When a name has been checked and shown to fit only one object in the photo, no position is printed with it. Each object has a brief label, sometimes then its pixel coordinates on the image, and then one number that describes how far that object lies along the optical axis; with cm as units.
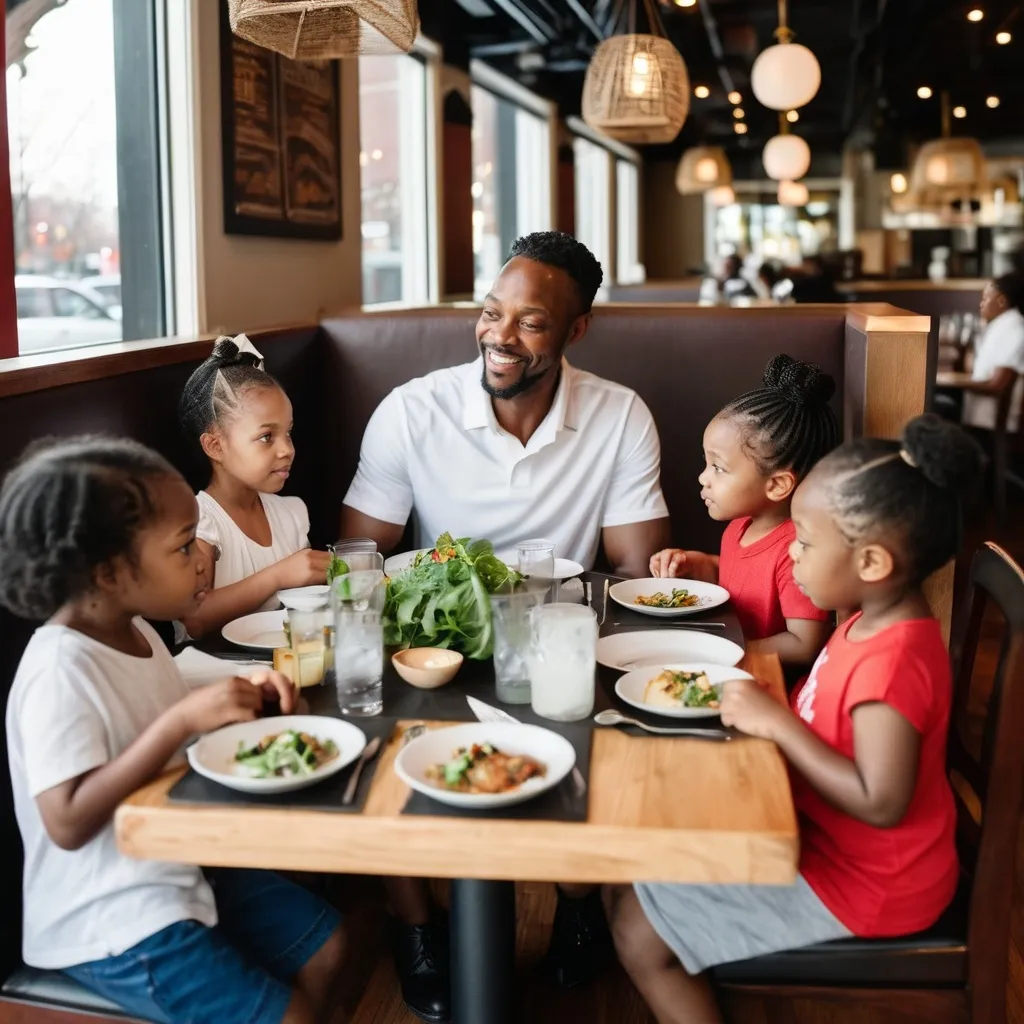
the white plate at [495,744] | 118
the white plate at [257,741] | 121
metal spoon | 138
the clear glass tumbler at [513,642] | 147
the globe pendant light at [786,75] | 536
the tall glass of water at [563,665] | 142
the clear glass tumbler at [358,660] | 146
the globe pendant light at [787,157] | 855
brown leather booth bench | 262
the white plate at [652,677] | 142
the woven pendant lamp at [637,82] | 435
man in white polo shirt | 259
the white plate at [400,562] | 206
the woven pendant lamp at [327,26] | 227
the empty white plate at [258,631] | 178
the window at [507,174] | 852
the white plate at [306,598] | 183
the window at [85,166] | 294
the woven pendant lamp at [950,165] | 958
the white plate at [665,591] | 190
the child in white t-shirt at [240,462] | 218
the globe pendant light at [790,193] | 1205
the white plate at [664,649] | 168
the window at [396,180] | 591
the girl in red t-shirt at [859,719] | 141
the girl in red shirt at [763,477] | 211
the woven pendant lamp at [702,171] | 981
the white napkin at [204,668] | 164
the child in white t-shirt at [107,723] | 130
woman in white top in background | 631
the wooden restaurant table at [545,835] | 114
